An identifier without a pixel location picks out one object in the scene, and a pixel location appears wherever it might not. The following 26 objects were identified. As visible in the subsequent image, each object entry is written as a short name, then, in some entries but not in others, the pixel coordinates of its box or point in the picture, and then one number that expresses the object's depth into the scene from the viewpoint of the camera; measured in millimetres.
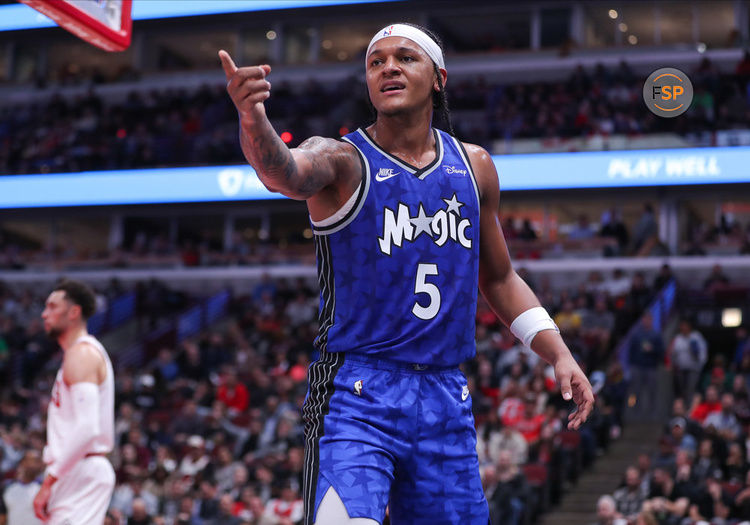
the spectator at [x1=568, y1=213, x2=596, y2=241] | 23723
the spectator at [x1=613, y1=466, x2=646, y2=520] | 11297
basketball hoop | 6410
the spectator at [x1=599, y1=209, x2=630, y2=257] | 22734
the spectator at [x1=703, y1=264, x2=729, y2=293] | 20014
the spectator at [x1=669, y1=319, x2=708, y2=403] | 15719
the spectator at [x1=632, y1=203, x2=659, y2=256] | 22531
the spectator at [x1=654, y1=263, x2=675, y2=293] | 18953
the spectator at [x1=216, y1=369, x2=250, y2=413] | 16500
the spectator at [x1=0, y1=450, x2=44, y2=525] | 10094
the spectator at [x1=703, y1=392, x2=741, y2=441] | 12344
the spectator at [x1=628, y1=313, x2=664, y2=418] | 15680
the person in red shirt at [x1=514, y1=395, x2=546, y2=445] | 13188
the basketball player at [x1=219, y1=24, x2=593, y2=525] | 3396
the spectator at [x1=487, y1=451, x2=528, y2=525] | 11062
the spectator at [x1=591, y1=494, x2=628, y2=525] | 10227
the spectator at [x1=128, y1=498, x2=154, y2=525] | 12516
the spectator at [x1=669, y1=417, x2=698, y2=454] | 11961
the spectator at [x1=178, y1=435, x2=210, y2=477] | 14125
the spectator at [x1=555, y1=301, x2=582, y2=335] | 16891
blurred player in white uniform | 5551
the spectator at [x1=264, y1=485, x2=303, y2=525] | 11703
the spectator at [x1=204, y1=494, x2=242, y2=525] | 11875
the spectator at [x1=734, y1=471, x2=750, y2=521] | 10320
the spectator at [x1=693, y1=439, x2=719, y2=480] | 11031
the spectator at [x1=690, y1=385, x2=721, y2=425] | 13109
